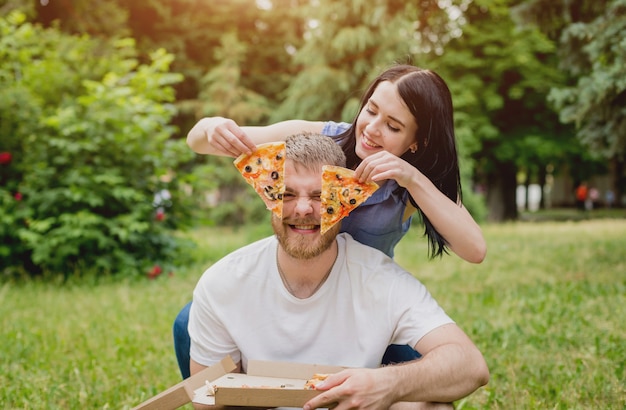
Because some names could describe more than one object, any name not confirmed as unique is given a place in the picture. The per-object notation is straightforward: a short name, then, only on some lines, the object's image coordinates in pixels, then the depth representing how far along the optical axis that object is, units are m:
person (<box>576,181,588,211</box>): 30.66
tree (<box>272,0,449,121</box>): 15.15
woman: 2.93
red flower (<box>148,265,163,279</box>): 8.87
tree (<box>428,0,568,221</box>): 19.89
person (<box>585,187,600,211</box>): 34.22
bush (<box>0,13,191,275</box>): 8.66
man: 2.83
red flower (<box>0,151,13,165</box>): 8.88
